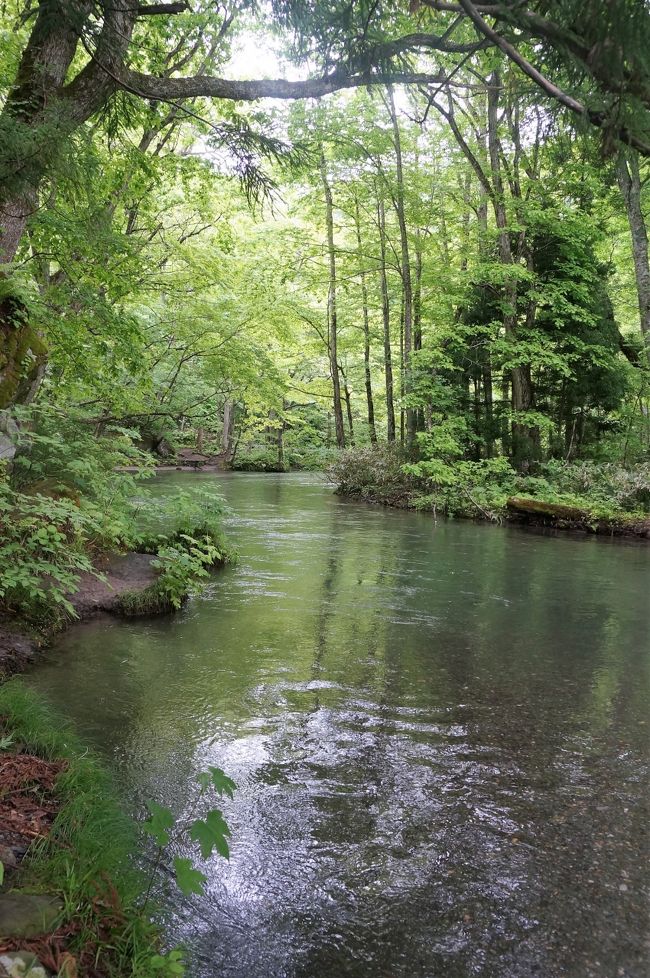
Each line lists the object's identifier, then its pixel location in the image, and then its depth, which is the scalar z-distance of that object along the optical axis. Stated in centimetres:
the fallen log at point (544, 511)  1417
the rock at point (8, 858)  218
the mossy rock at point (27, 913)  179
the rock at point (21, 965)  161
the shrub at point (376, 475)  1802
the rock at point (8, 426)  449
